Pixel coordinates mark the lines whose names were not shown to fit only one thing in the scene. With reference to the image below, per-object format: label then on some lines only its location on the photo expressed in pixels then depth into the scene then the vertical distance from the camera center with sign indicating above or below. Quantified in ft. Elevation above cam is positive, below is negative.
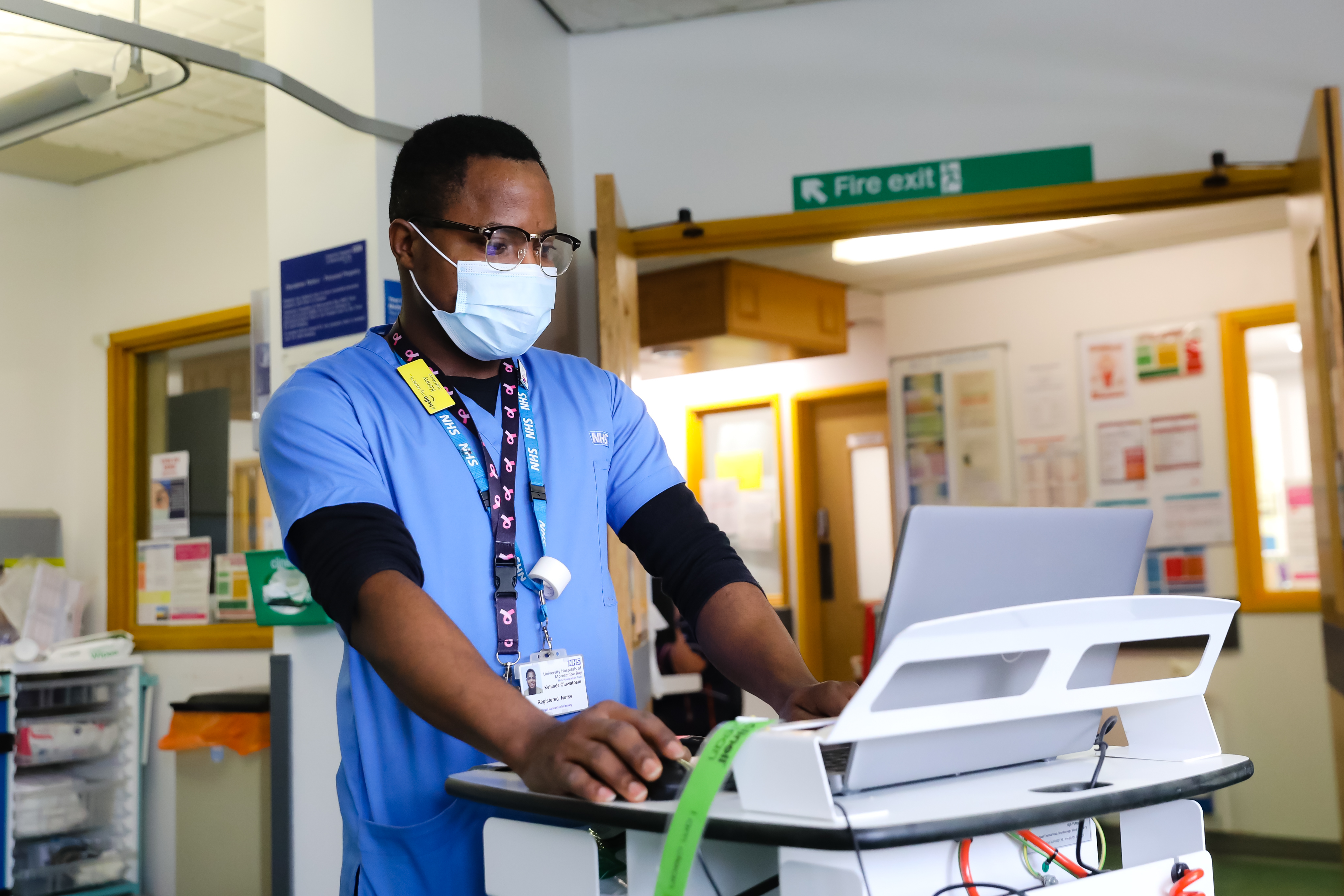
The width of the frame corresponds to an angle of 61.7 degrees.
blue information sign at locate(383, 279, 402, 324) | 9.18 +1.96
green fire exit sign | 11.00 +3.42
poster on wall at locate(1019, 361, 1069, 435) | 18.97 +1.99
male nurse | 3.28 +0.04
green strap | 2.28 -0.58
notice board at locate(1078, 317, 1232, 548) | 17.33 +1.35
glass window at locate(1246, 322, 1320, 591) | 16.69 +0.73
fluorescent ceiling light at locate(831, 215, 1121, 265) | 17.04 +4.35
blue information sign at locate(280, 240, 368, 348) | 9.25 +2.09
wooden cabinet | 17.08 +3.51
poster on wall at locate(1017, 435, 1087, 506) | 18.63 +0.72
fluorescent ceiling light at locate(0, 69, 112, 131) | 9.11 +3.76
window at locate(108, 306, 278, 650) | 14.35 +1.30
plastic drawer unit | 12.97 -2.69
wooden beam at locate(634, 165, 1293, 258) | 10.64 +3.07
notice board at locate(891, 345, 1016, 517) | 19.67 +1.62
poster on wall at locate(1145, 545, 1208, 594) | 17.26 -0.94
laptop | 2.52 -0.16
